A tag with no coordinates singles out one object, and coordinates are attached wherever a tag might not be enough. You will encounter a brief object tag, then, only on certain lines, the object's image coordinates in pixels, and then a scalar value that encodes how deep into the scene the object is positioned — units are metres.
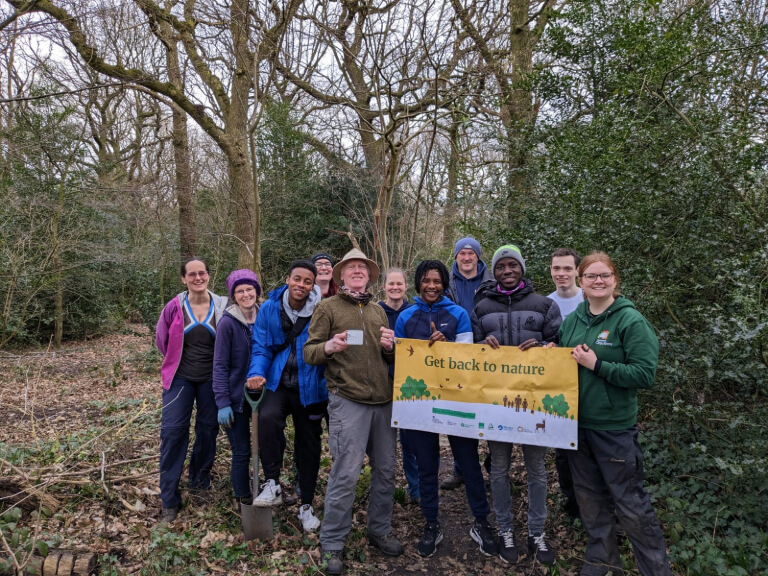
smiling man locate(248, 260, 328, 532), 4.00
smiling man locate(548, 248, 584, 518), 4.35
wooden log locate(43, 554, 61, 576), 3.44
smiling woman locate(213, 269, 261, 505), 4.14
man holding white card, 3.65
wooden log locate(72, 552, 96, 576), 3.48
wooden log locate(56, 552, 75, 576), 3.46
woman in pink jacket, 4.32
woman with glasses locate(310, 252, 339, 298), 5.08
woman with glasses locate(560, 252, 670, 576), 3.11
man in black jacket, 3.70
